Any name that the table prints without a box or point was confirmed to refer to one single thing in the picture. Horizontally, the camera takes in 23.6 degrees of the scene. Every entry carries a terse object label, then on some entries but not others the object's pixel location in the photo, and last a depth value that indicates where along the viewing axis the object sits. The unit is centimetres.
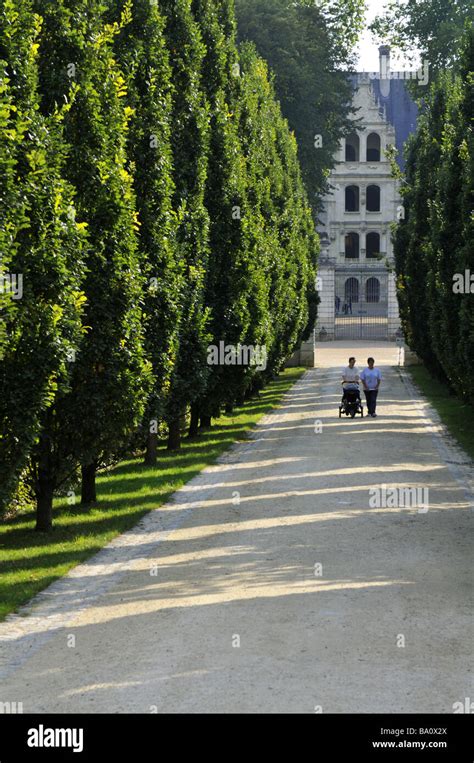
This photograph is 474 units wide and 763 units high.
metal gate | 9025
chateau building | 9400
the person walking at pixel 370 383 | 3178
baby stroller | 3209
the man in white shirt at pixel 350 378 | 3184
